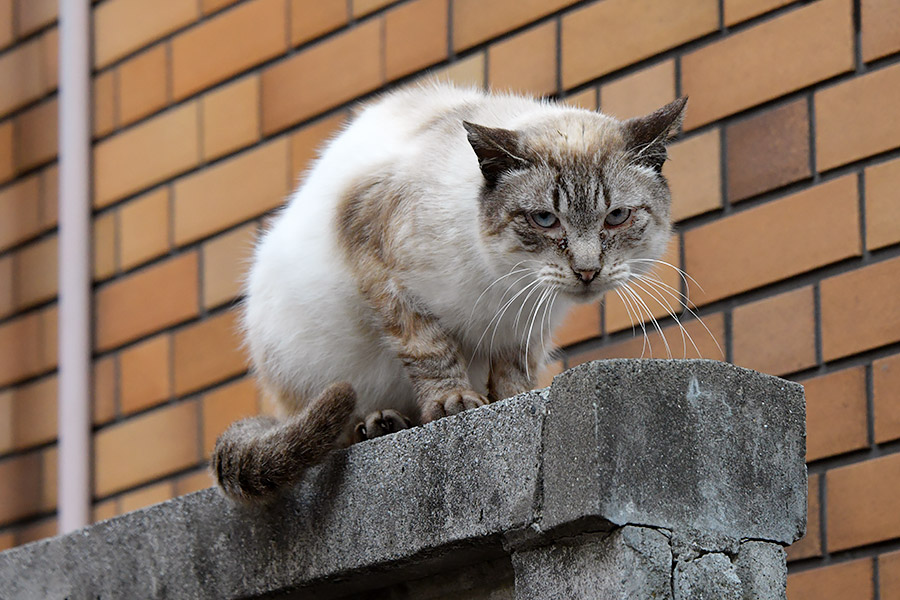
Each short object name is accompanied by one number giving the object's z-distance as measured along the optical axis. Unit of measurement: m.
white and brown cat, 4.25
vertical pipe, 6.99
